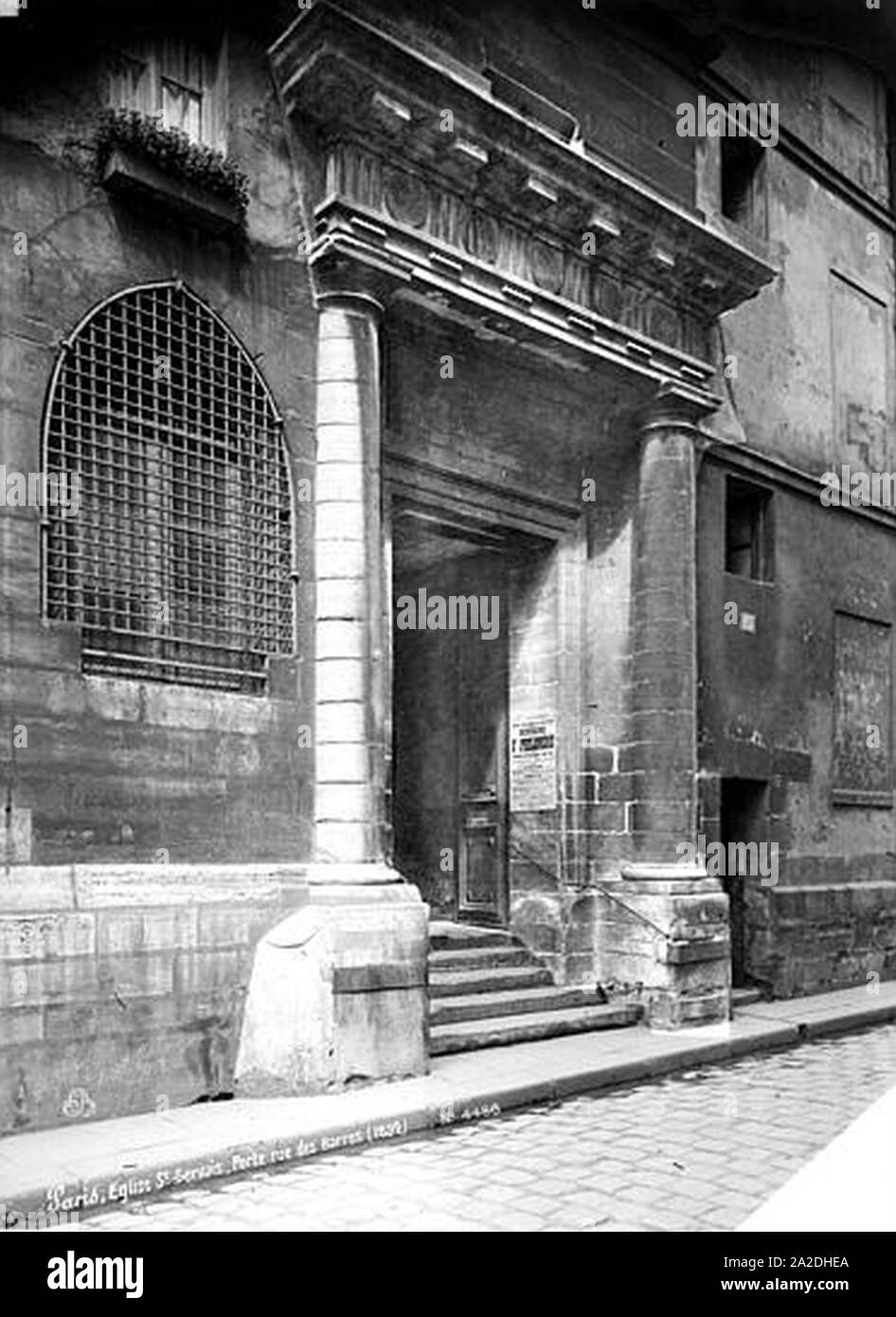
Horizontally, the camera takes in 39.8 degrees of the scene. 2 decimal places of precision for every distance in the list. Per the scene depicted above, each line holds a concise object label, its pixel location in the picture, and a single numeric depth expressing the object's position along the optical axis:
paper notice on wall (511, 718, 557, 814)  10.70
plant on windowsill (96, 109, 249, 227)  7.03
